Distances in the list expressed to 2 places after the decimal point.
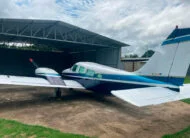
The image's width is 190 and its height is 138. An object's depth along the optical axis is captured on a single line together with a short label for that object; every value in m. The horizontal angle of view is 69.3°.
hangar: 9.70
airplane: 3.91
